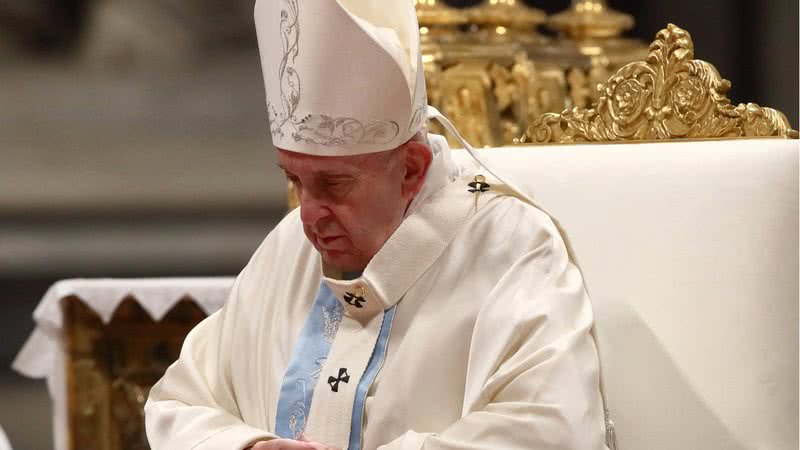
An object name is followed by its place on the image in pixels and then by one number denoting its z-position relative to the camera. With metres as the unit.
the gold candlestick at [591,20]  12.84
